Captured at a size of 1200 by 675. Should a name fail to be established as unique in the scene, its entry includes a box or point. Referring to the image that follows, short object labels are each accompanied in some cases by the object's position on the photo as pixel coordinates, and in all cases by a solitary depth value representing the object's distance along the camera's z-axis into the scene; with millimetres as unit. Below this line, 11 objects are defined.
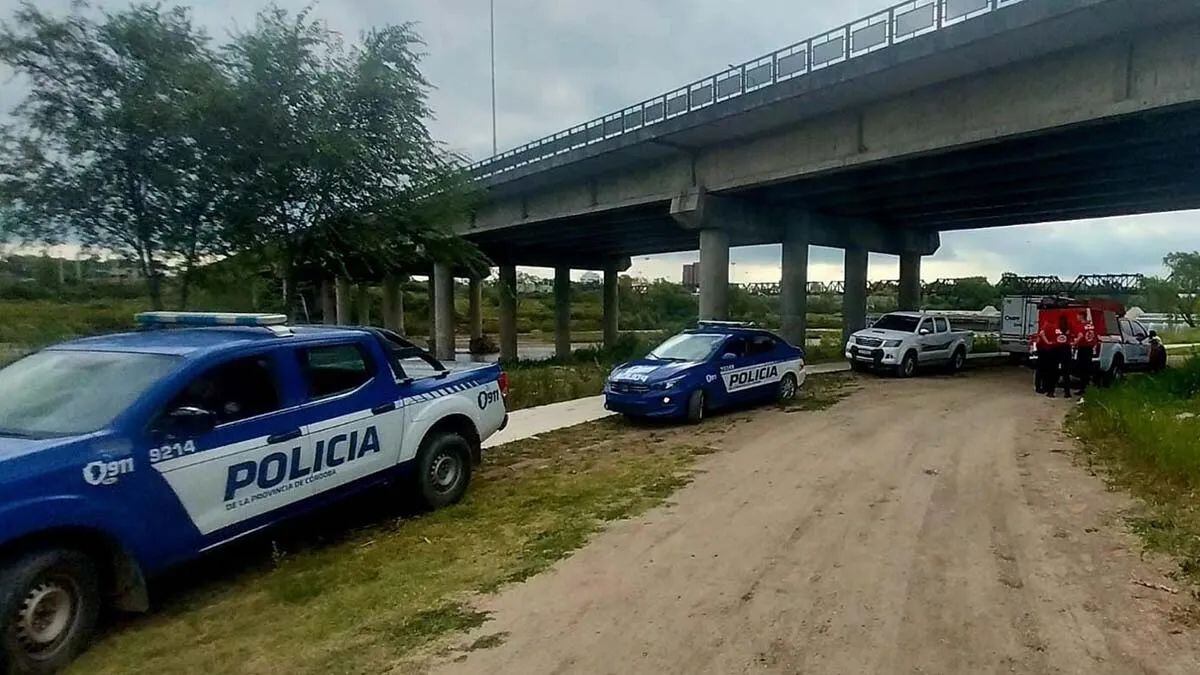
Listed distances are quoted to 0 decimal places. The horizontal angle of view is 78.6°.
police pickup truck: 3986
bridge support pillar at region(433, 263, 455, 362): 41625
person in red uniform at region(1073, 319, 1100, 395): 15828
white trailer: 24016
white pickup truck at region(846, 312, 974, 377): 20875
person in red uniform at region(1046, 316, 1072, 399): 15788
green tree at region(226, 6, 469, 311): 12594
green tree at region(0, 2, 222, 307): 11383
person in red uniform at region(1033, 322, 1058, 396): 16234
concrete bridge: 13484
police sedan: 12336
